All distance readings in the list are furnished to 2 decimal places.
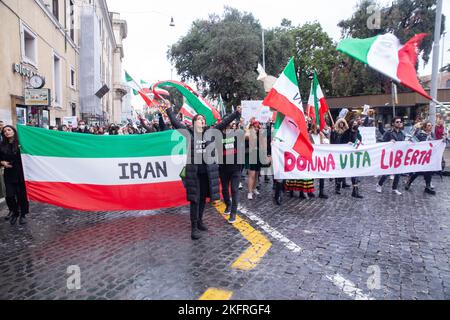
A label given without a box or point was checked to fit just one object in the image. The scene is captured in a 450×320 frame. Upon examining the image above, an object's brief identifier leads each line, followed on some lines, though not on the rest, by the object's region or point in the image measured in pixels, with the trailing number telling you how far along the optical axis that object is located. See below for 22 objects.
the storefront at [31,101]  11.05
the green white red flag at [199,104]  6.68
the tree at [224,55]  28.80
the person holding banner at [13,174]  5.72
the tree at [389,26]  31.28
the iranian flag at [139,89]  7.26
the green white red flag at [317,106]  8.05
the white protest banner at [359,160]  7.29
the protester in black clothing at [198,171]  4.96
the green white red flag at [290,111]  6.34
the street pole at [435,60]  12.04
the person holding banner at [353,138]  7.92
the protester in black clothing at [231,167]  5.70
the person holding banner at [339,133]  8.37
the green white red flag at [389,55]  4.10
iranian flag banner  5.77
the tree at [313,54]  42.62
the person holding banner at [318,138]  7.86
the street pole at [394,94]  12.65
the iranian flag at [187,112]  8.29
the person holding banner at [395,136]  8.33
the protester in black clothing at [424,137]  8.52
